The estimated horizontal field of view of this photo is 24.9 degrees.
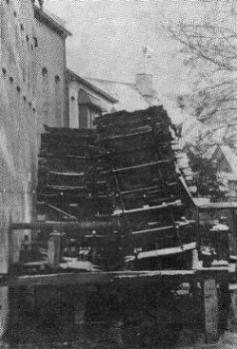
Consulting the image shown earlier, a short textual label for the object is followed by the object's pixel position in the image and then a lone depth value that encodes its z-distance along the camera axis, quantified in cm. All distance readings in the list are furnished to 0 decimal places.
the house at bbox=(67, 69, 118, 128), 2064
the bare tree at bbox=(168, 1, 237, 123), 1045
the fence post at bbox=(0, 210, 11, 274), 877
